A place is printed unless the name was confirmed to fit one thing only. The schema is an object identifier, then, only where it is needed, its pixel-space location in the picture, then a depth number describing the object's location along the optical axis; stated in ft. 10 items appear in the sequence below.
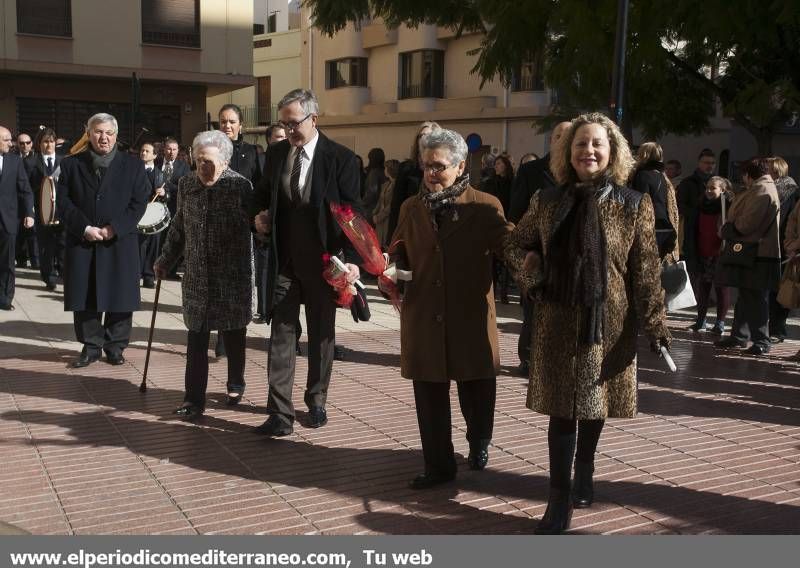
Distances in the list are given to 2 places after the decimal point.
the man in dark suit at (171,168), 48.39
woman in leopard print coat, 15.03
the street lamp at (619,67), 34.86
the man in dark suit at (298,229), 21.27
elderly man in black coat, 28.43
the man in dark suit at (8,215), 39.42
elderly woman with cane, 22.98
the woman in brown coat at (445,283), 17.40
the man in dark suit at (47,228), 45.39
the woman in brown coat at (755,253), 32.73
